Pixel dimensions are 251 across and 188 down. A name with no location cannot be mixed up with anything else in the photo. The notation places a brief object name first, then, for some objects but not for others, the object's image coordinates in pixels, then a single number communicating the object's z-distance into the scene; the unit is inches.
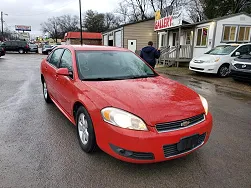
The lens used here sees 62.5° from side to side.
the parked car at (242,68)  323.3
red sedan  90.1
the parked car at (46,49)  1187.9
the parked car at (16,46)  1097.4
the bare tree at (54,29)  3265.7
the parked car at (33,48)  1215.1
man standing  308.5
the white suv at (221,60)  393.4
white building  525.0
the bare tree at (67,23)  3176.7
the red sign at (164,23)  609.6
